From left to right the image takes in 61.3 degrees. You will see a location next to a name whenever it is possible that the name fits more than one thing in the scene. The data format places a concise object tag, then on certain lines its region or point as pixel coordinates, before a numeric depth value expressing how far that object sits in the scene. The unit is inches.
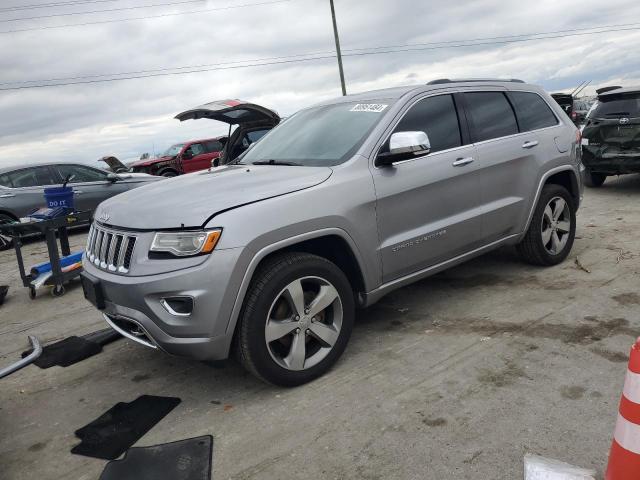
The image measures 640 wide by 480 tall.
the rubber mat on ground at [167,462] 102.7
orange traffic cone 74.6
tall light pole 900.0
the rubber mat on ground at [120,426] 114.3
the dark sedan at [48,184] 400.2
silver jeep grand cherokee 116.6
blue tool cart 222.1
